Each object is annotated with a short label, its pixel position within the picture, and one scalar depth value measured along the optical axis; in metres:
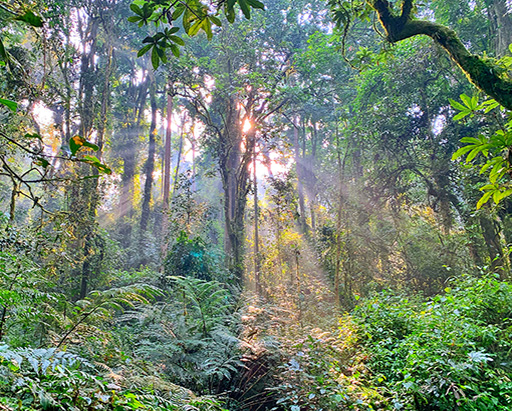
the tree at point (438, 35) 2.26
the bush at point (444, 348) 2.62
